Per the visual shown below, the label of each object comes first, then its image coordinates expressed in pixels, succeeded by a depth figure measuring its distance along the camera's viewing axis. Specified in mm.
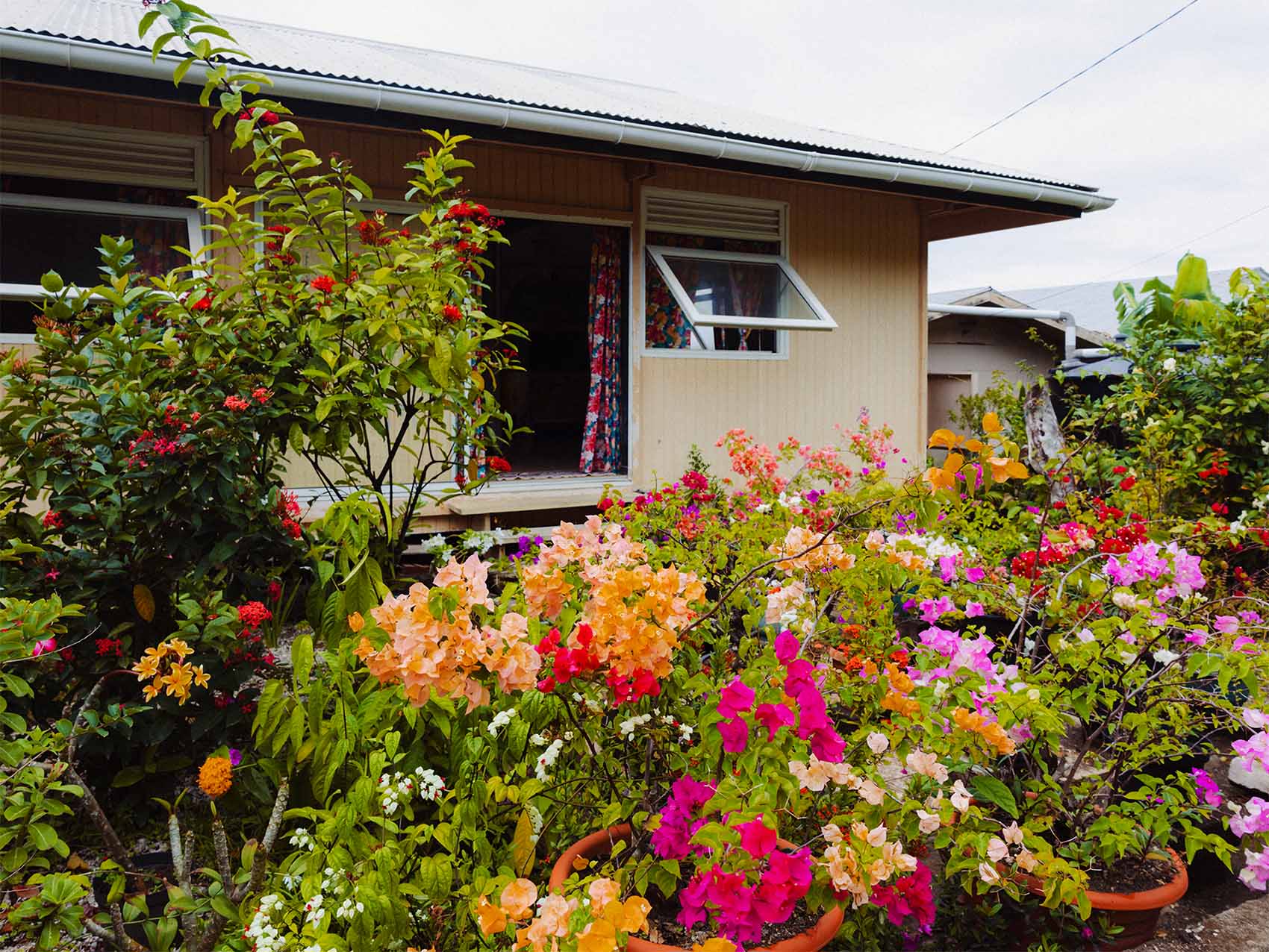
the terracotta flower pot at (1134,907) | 2213
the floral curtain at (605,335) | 6453
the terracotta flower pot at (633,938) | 1750
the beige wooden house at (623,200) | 4625
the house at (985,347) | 12969
